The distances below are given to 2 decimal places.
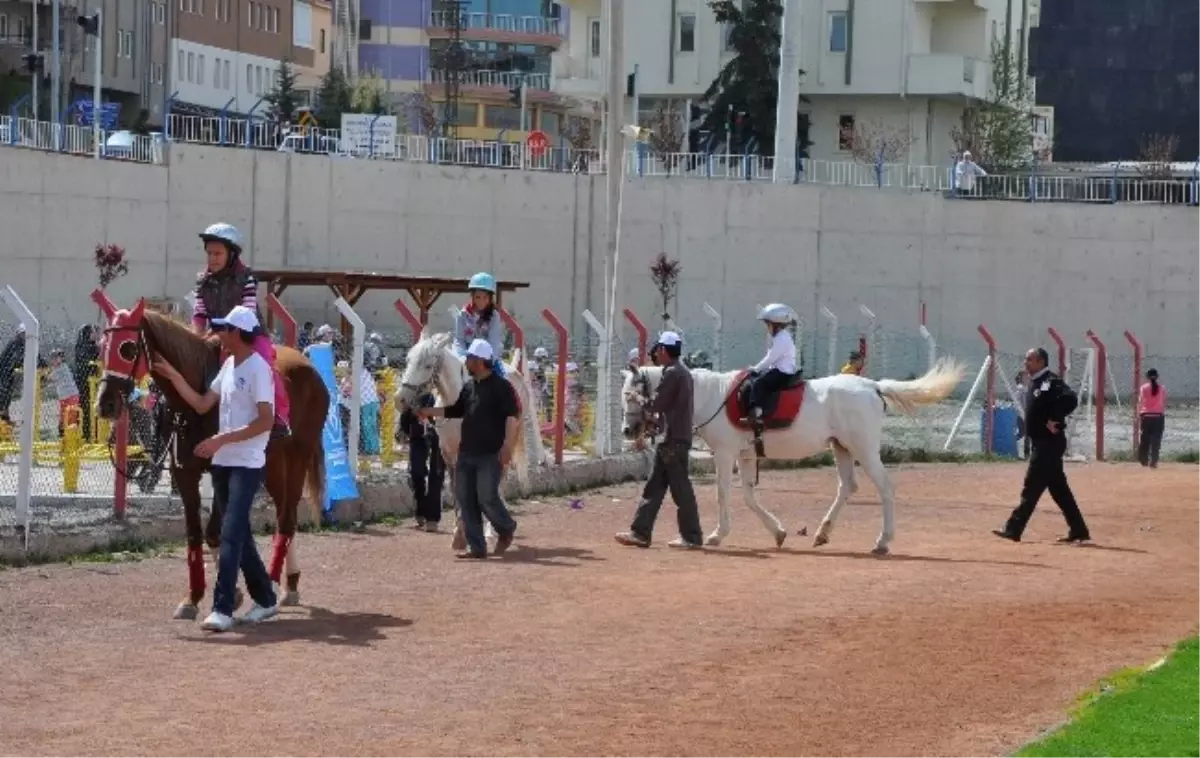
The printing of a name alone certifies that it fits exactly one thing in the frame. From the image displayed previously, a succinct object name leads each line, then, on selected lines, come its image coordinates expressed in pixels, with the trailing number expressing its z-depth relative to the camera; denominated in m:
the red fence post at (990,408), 35.66
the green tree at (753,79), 67.56
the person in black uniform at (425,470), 20.59
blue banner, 20.88
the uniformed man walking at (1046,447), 22.34
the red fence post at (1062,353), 36.47
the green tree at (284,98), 83.31
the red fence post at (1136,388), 37.09
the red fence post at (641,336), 28.61
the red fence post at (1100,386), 37.09
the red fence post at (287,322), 20.34
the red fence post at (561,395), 26.45
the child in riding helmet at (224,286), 14.68
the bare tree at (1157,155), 59.36
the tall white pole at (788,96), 51.44
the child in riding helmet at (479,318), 19.77
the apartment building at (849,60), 67.56
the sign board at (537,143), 55.44
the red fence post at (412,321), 22.95
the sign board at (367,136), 53.59
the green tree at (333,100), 86.25
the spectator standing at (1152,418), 35.09
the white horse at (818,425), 20.77
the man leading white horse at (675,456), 20.42
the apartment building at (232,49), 88.00
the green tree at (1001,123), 68.81
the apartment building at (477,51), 102.44
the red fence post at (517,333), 24.41
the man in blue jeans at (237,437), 13.79
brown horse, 13.98
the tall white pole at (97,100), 47.19
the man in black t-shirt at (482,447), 18.64
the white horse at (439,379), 19.09
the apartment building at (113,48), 76.06
